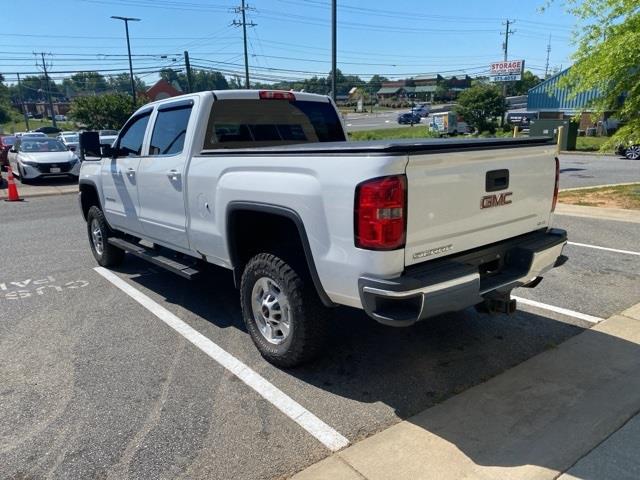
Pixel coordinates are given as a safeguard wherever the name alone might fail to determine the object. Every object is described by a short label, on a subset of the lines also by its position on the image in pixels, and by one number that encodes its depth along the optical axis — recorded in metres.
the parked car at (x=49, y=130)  57.51
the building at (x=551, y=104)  40.42
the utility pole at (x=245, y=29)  39.00
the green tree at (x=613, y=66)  9.90
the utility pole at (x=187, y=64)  39.41
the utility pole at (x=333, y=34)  19.53
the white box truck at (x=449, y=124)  43.62
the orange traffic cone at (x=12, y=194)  13.20
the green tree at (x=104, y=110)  48.69
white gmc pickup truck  2.83
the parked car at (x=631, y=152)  21.94
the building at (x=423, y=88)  140.50
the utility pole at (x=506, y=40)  78.88
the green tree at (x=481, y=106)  43.59
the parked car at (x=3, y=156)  21.03
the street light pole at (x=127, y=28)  45.72
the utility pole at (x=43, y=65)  91.75
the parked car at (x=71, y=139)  27.86
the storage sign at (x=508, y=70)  67.69
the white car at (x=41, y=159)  16.00
